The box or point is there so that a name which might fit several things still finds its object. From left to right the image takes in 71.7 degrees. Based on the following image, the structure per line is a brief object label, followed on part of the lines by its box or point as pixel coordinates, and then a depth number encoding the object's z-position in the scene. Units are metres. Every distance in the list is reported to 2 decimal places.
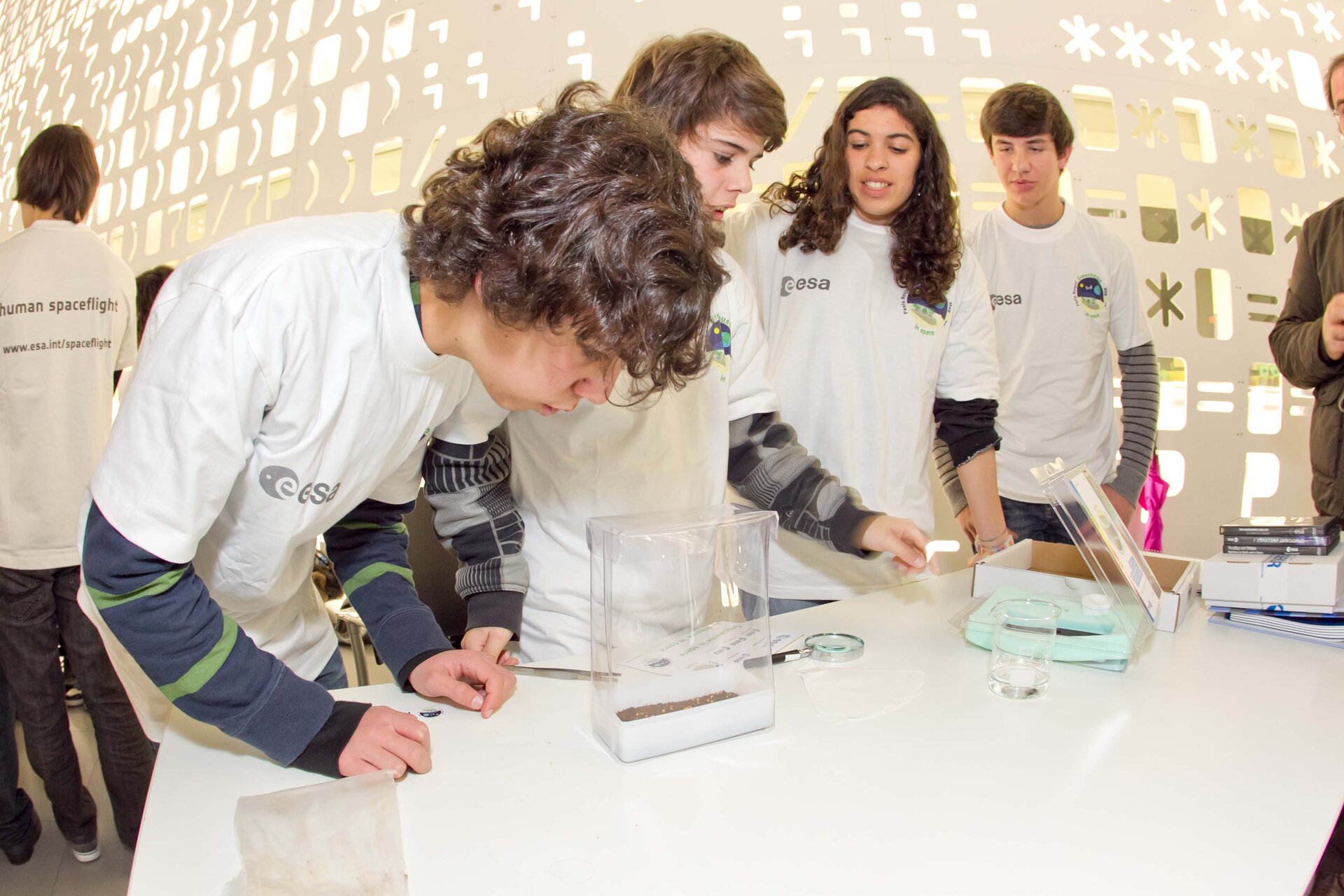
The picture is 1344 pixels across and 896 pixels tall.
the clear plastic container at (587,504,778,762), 0.76
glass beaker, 0.90
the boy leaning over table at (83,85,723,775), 0.65
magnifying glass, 0.99
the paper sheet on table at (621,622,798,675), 0.80
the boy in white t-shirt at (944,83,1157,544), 1.93
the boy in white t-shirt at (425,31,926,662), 1.08
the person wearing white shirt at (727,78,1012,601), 1.42
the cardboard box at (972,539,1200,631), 1.12
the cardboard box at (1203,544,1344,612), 1.09
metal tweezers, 0.93
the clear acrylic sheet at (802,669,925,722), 0.85
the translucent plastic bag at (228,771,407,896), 0.56
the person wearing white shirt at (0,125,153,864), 1.80
